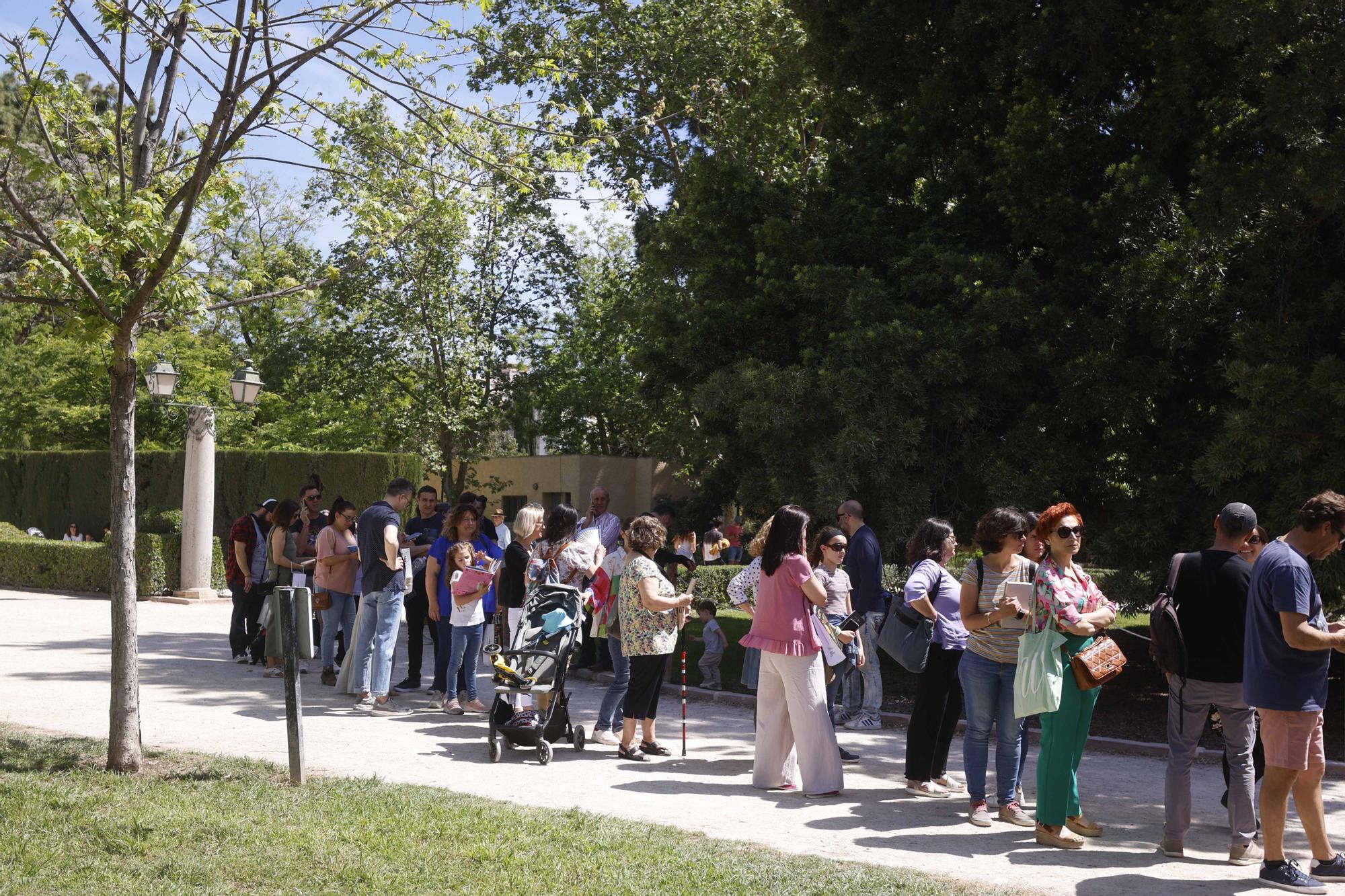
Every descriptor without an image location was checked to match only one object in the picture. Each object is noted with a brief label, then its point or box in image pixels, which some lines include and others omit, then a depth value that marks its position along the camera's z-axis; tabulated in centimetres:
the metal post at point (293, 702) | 727
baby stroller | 860
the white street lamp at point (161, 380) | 1858
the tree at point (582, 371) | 3306
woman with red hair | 640
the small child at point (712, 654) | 1251
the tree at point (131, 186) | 734
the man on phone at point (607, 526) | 1121
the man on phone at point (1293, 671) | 555
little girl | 1012
